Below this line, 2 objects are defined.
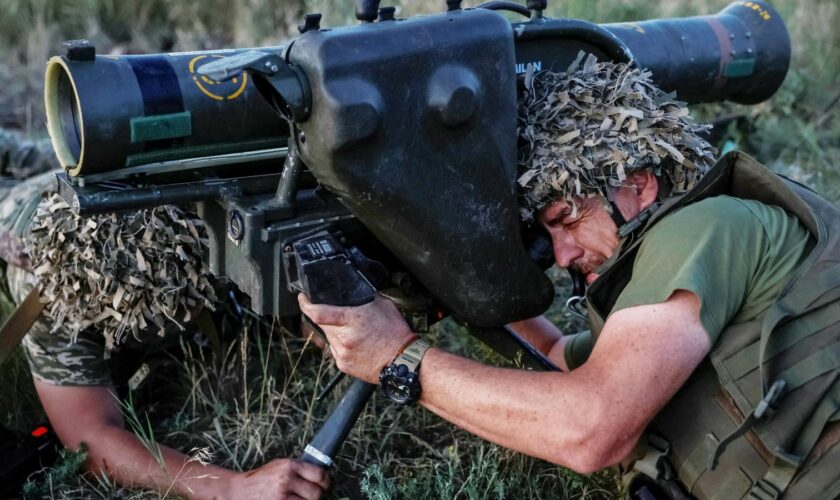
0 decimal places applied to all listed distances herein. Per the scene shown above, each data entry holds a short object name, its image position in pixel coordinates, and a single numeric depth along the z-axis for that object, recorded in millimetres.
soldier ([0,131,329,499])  2713
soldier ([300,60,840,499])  2033
